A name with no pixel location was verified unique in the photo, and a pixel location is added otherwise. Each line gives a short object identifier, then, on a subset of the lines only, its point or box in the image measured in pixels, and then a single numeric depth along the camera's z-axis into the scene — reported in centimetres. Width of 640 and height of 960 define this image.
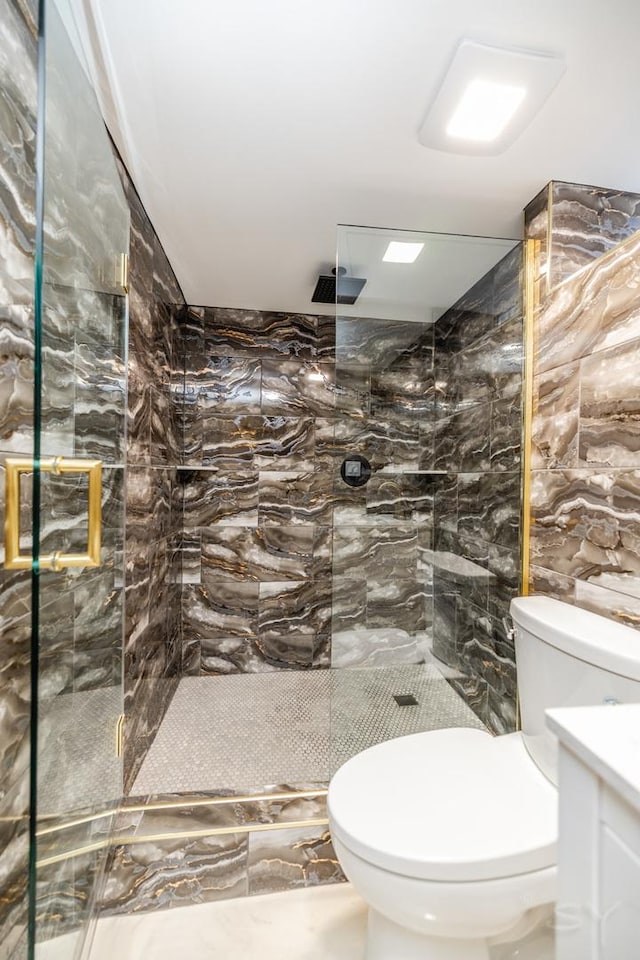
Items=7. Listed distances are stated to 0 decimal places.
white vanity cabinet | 44
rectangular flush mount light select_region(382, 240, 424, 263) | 176
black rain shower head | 182
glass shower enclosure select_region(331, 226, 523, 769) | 174
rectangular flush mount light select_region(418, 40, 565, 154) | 102
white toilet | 86
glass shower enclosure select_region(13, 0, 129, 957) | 78
